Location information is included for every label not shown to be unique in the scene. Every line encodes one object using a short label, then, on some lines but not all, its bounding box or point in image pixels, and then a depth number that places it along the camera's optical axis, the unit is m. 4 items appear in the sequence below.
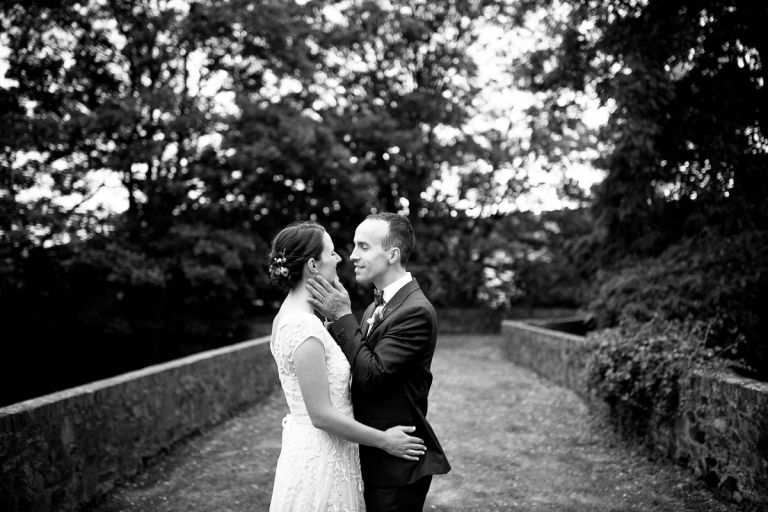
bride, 2.58
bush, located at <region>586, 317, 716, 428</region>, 6.11
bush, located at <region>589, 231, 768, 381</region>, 7.74
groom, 2.62
